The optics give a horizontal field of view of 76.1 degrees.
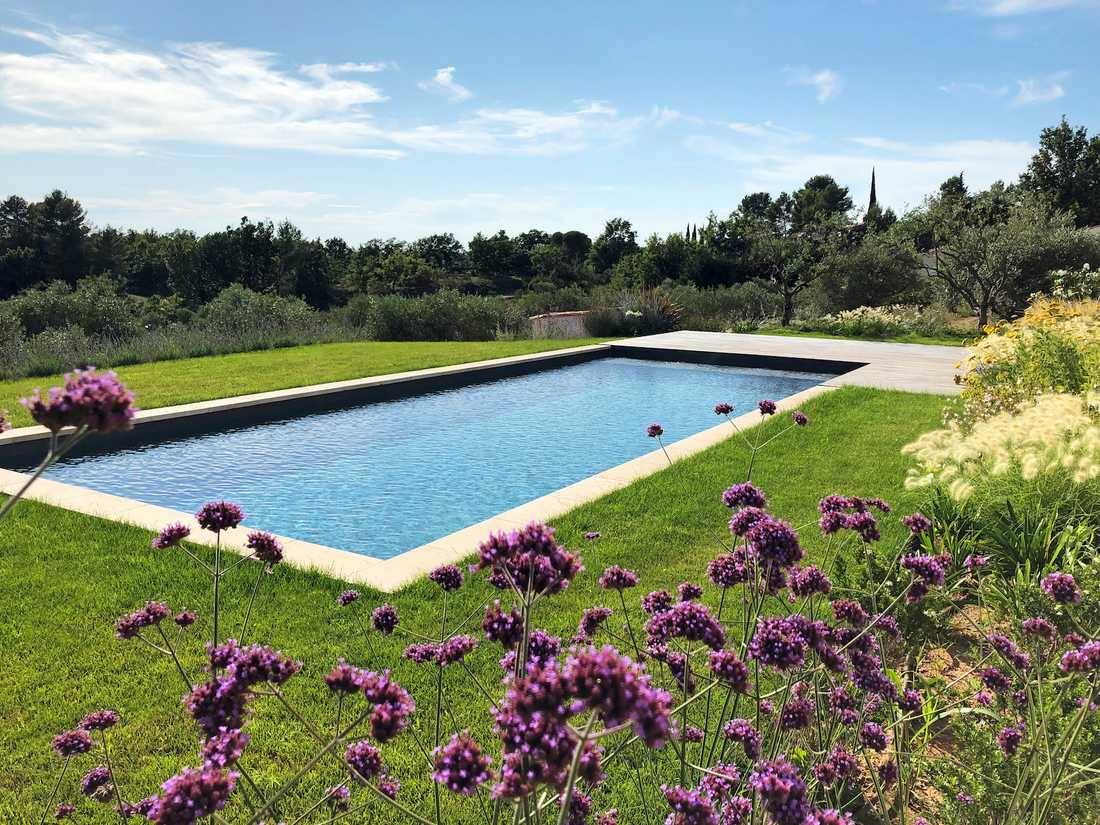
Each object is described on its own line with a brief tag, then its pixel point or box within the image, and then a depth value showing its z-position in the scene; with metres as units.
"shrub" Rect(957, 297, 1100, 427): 6.57
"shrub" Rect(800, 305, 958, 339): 19.81
